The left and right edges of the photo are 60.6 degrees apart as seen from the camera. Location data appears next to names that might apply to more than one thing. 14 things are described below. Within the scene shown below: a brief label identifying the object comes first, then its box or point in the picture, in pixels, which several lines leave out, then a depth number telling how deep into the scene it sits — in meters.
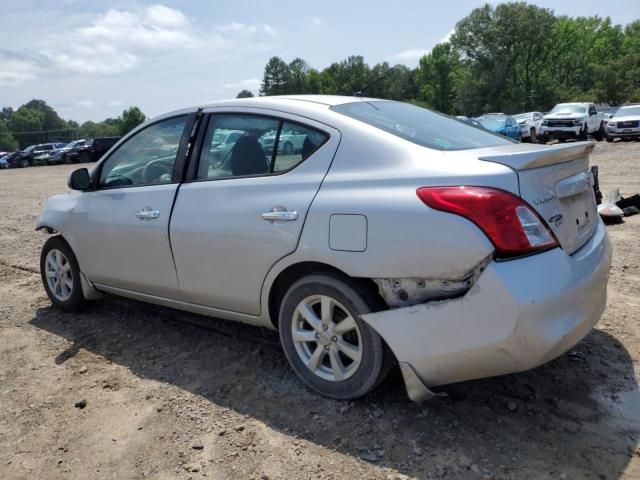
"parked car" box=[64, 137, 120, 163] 38.75
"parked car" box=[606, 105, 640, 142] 22.72
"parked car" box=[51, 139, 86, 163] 40.19
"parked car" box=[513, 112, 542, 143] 25.77
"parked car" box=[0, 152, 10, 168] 42.77
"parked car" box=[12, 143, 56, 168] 41.96
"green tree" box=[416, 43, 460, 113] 89.12
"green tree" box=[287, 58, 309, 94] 104.69
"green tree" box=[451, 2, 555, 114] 71.50
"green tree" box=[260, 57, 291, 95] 105.19
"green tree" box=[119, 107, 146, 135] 80.06
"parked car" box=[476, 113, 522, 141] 23.14
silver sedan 2.42
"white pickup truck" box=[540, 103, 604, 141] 24.69
